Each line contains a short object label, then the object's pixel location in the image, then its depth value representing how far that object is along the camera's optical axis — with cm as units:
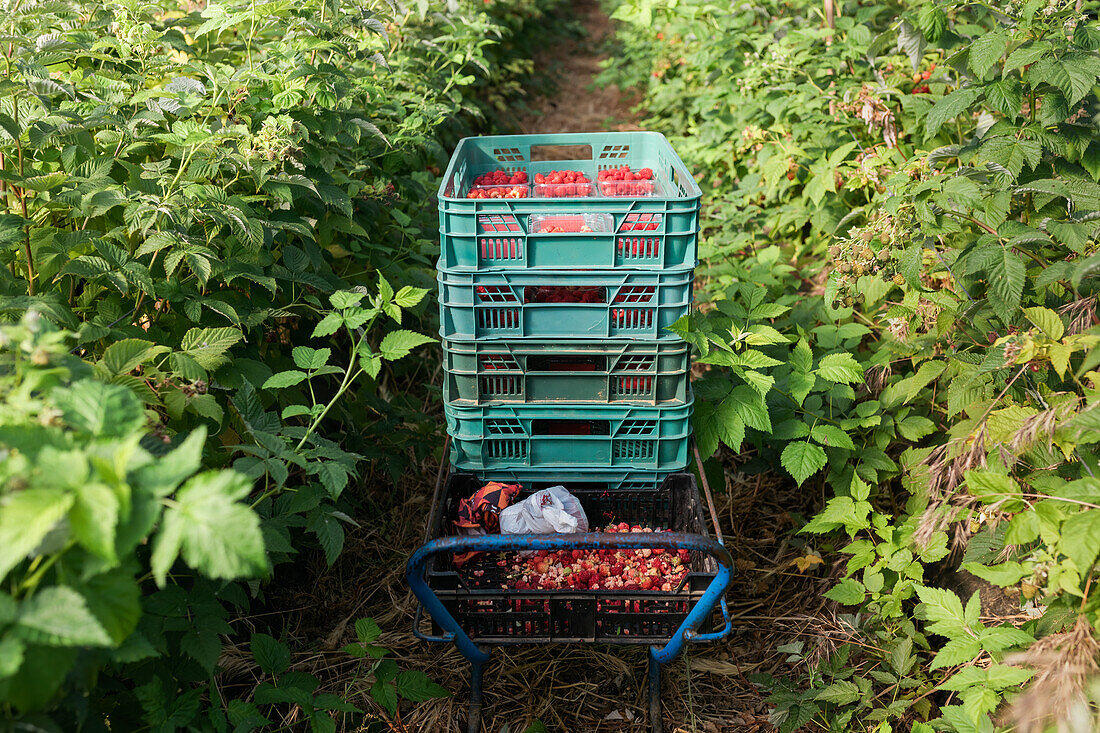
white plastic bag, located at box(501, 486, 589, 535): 232
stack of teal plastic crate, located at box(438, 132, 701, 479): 215
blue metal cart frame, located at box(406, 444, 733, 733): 184
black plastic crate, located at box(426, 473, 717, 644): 202
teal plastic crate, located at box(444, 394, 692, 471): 237
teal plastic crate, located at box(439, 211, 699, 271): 214
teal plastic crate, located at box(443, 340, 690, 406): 229
